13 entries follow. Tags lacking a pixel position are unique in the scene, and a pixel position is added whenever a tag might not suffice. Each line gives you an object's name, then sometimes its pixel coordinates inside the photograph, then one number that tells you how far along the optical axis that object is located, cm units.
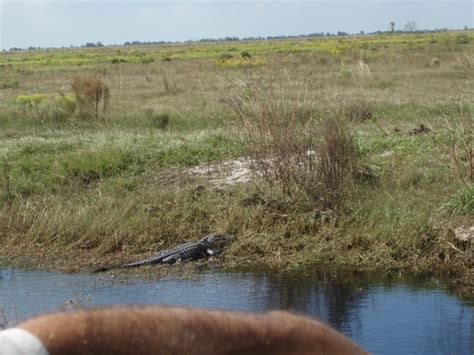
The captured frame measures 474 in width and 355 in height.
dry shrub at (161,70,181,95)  2562
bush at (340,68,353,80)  2678
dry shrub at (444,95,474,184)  1095
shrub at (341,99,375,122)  1653
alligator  1005
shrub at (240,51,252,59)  5394
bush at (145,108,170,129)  1842
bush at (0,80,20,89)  3288
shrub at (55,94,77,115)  1997
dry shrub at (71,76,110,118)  2002
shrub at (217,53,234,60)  5276
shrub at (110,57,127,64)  5792
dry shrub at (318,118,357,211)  1059
